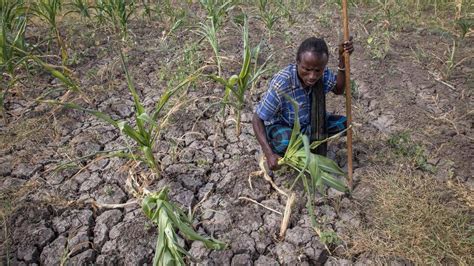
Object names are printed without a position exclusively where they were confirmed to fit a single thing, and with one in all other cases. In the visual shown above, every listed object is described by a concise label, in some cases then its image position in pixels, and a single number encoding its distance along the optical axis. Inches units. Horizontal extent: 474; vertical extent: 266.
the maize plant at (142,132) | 70.0
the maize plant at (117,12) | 122.3
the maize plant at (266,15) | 125.2
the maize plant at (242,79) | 81.4
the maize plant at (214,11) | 116.1
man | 71.5
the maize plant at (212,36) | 100.2
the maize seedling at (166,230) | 54.7
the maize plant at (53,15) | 112.7
